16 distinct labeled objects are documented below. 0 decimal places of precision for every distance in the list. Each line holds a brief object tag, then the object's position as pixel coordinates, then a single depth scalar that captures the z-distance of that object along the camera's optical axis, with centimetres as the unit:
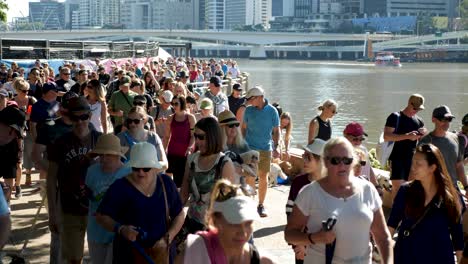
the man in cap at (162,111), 1776
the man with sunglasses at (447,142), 1373
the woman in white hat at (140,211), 863
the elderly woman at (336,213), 790
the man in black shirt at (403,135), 1559
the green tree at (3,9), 2482
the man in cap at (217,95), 2067
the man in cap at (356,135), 1250
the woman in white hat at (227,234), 638
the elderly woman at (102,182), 987
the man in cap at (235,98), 2295
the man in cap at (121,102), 1881
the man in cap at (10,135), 1525
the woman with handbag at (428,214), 888
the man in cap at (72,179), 1070
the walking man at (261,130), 1671
